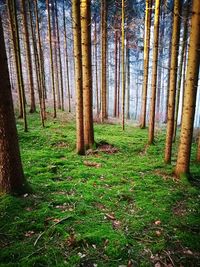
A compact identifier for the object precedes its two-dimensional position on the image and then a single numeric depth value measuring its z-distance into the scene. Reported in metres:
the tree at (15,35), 9.76
